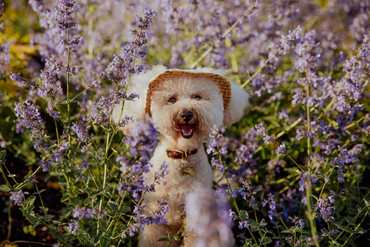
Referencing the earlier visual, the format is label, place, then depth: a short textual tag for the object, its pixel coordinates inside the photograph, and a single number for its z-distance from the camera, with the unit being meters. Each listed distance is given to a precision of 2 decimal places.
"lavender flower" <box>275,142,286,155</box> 1.28
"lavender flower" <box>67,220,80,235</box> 1.21
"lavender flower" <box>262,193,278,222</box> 1.25
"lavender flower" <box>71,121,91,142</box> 1.22
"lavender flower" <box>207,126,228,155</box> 1.21
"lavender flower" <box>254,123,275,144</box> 1.27
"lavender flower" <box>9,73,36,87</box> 1.22
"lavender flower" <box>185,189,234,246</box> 1.01
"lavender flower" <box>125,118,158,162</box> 1.11
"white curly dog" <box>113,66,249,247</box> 1.31
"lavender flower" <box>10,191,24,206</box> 1.18
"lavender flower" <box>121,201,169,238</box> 1.17
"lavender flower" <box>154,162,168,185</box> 1.19
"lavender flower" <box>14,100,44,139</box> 1.22
